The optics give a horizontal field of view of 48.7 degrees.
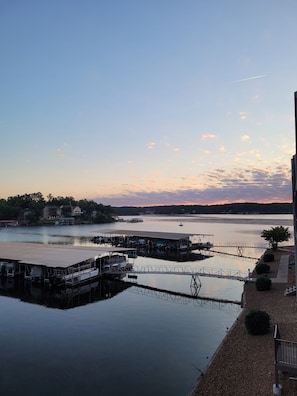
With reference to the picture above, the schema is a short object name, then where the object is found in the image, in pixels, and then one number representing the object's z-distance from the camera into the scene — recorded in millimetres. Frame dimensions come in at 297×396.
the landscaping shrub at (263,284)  26625
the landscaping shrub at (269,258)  41500
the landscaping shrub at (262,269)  34150
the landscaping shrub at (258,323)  17234
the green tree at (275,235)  51219
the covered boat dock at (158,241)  68250
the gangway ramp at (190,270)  35544
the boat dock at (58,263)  36094
